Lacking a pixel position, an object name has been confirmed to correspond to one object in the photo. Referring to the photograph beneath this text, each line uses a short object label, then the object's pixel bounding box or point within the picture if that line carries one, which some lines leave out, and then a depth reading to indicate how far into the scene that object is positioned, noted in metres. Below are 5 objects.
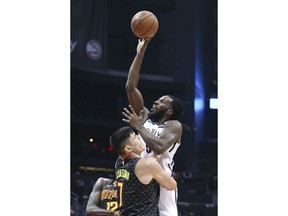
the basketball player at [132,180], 6.00
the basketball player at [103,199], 6.34
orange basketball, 6.95
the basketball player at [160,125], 6.27
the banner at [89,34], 22.19
